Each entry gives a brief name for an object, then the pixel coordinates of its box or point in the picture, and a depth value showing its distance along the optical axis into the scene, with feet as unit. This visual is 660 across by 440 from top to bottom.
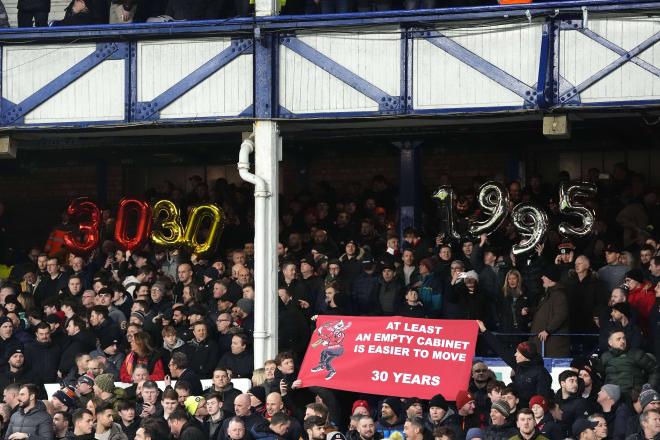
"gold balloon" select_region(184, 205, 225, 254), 81.20
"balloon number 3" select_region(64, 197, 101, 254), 83.92
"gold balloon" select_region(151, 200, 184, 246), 81.66
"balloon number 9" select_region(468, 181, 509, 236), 73.97
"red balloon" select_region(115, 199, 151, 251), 82.33
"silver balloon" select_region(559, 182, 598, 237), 72.54
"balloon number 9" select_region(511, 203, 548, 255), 71.87
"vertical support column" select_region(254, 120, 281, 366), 67.82
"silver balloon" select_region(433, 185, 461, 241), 77.15
